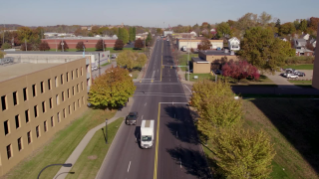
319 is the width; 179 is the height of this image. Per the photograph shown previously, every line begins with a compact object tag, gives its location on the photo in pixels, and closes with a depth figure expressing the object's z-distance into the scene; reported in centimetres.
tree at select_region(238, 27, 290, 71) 5856
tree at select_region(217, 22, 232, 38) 15088
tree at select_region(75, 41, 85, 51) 11506
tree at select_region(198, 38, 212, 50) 10888
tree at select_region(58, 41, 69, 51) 11293
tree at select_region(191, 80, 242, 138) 2569
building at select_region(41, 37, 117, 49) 12381
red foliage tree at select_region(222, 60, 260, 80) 5978
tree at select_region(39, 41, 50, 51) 10749
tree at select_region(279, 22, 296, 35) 13138
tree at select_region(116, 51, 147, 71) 7425
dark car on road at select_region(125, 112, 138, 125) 3591
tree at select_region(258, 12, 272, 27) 9935
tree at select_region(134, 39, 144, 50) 12506
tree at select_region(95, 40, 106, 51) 11888
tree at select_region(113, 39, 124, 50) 12512
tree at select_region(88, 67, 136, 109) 3931
